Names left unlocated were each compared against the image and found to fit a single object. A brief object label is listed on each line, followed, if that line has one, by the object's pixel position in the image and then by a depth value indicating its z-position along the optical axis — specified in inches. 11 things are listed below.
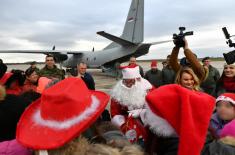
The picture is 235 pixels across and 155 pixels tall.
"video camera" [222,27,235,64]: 104.8
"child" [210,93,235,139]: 63.1
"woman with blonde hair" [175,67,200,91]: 79.4
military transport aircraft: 511.8
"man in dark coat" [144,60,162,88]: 172.8
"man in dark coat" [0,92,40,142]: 54.3
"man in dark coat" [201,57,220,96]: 133.7
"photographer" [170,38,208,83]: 88.4
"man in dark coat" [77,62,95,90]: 135.3
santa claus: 69.1
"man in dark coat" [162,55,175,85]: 162.4
